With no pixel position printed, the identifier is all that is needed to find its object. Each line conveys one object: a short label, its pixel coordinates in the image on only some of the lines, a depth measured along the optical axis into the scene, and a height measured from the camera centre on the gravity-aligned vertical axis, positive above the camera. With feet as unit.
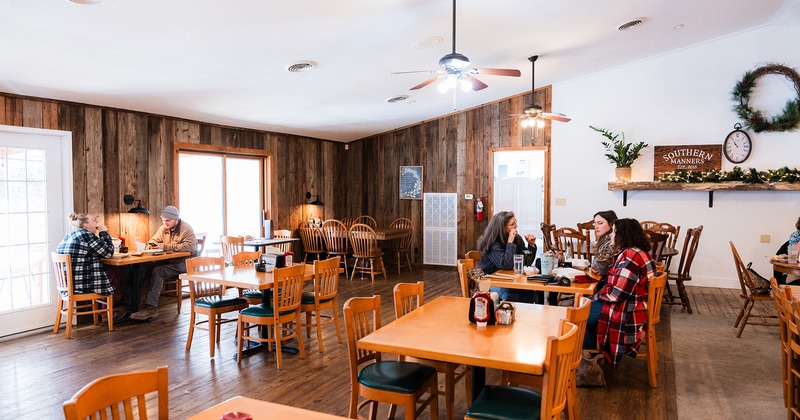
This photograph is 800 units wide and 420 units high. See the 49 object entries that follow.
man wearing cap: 18.88 -1.73
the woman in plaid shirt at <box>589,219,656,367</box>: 11.19 -2.47
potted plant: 25.05 +2.02
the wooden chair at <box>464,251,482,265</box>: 15.31 -1.81
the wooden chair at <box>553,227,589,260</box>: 19.91 -2.03
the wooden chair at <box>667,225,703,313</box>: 19.03 -3.04
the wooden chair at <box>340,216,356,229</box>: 30.96 -1.56
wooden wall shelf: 22.24 +0.40
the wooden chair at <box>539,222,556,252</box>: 22.66 -1.74
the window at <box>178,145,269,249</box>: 22.38 +0.34
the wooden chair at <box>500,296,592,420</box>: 7.68 -3.13
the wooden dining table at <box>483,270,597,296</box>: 11.73 -2.15
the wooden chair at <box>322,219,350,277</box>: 26.76 -2.35
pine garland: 22.24 +0.88
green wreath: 22.47 +3.97
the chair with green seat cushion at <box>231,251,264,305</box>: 15.42 -2.24
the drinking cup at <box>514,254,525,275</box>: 13.46 -1.80
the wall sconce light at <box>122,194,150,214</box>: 19.17 -0.18
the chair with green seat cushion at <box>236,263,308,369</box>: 13.21 -3.07
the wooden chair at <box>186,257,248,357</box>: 13.97 -3.04
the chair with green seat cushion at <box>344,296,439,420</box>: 7.96 -3.01
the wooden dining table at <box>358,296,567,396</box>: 6.96 -2.23
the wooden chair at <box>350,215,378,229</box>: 32.16 -1.60
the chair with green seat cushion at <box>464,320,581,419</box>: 6.47 -2.86
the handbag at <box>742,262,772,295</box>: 15.62 -2.81
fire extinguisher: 28.94 -0.70
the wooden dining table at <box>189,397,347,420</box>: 5.40 -2.37
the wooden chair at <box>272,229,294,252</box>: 25.27 -1.88
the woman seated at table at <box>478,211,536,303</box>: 14.24 -1.49
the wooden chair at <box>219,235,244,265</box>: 22.11 -2.20
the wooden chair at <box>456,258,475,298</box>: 12.64 -1.99
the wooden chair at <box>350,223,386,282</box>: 25.70 -2.52
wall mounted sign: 24.14 +1.81
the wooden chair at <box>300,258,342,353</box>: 14.53 -2.88
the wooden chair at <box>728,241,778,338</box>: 15.56 -3.14
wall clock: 23.52 +2.29
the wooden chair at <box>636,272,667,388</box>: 11.19 -2.82
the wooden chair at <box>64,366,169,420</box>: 4.81 -2.02
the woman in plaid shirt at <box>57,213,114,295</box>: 16.20 -1.80
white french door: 16.12 -0.64
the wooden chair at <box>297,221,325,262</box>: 27.73 -2.37
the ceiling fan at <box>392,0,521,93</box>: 12.35 +3.27
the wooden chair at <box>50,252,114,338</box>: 15.88 -3.19
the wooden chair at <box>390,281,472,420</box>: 9.23 -2.36
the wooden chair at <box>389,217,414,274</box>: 28.60 -2.88
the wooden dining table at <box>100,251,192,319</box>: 16.92 -2.15
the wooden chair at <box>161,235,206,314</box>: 19.17 -3.73
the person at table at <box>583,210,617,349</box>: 13.04 -1.57
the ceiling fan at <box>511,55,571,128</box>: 21.35 +3.55
